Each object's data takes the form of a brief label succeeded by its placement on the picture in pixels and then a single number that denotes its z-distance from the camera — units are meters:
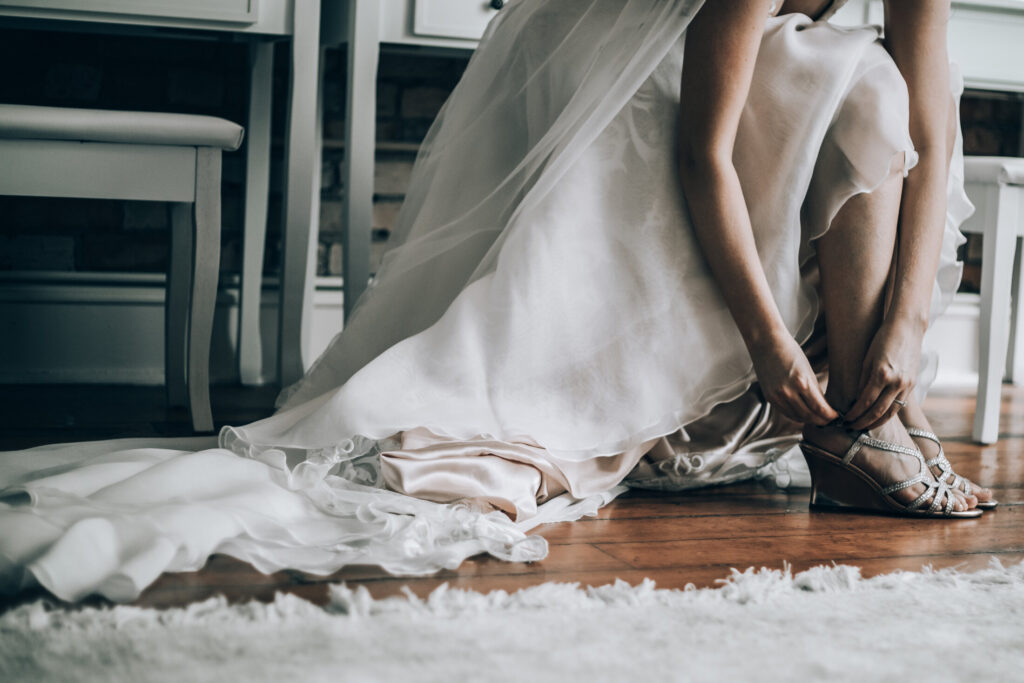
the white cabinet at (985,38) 1.84
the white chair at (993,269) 1.54
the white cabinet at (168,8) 1.43
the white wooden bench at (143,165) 1.25
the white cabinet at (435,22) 1.57
